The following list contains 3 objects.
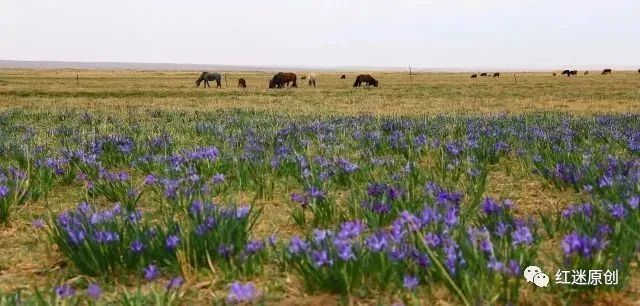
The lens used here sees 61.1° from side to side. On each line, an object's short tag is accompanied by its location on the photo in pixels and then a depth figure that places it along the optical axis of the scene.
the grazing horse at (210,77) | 55.98
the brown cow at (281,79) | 52.75
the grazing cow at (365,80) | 56.11
